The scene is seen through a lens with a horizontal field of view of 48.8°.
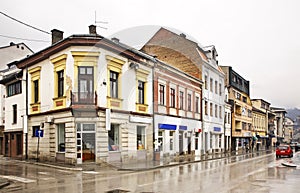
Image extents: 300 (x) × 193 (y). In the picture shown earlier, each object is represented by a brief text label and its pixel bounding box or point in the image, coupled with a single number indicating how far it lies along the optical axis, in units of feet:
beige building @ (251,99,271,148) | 221.05
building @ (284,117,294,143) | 382.03
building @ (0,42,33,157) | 95.96
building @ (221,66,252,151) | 170.40
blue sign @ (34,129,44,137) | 77.25
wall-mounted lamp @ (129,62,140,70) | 80.86
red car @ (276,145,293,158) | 122.39
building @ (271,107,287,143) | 308.21
